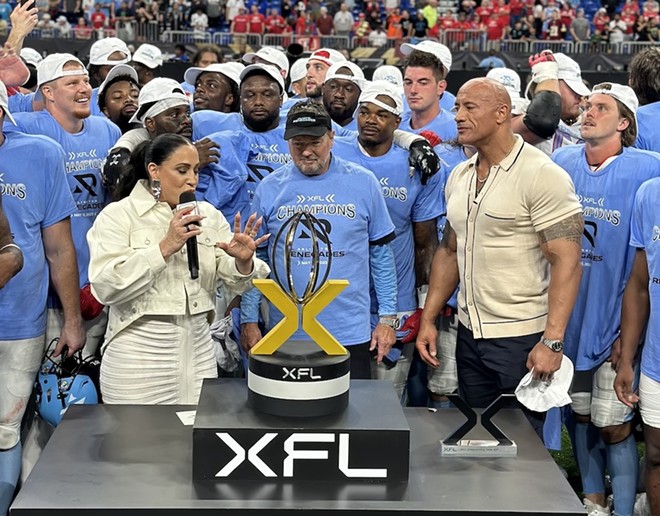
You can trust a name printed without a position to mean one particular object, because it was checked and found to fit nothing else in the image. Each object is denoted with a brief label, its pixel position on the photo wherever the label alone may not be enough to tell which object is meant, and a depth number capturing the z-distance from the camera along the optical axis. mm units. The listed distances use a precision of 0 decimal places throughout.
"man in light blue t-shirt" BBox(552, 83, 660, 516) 4621
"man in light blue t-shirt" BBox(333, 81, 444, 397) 5082
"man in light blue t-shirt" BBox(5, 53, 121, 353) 5121
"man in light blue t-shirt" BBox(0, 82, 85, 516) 4395
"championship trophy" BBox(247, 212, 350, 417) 3033
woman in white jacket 3877
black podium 2754
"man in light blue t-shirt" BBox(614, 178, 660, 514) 4164
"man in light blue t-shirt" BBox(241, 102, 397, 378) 4555
